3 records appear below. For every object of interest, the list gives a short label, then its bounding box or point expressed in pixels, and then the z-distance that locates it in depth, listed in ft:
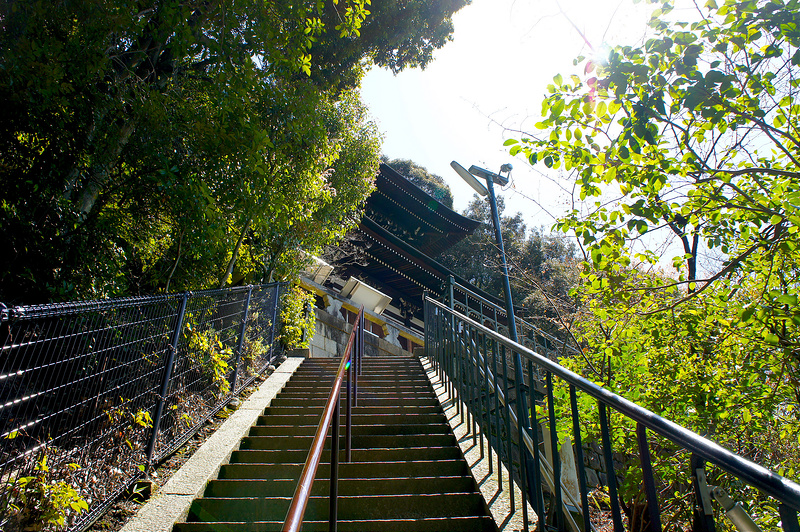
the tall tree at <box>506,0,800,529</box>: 7.10
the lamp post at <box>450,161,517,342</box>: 24.08
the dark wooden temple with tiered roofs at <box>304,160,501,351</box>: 36.81
